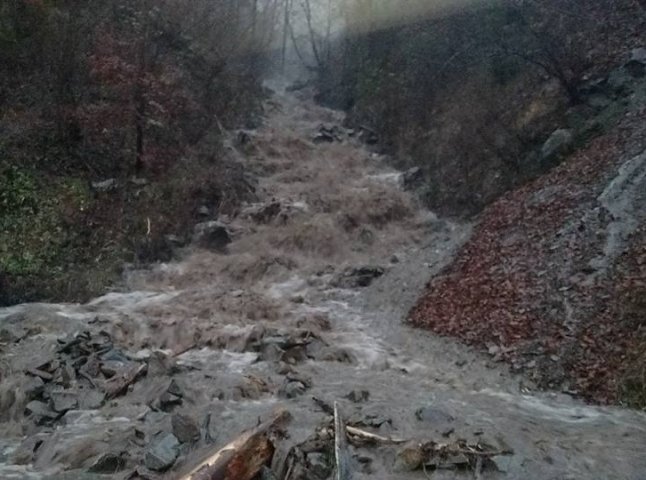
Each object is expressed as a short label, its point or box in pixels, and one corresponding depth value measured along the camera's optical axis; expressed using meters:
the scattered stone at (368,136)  24.12
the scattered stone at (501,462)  6.55
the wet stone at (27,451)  7.26
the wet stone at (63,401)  8.34
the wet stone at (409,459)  6.57
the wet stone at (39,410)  8.19
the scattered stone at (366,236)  16.77
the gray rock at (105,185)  15.67
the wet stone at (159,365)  9.20
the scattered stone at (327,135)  25.35
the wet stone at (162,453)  6.66
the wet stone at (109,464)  6.78
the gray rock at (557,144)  14.82
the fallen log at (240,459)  5.94
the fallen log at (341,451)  6.36
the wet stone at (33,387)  8.77
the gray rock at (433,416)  7.78
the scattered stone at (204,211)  16.88
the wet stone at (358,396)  8.46
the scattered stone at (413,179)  19.28
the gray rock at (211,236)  16.14
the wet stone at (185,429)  7.18
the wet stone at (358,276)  14.45
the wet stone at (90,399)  8.45
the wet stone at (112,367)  9.37
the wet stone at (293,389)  8.68
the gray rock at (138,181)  16.39
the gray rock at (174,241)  15.54
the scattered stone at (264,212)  17.53
